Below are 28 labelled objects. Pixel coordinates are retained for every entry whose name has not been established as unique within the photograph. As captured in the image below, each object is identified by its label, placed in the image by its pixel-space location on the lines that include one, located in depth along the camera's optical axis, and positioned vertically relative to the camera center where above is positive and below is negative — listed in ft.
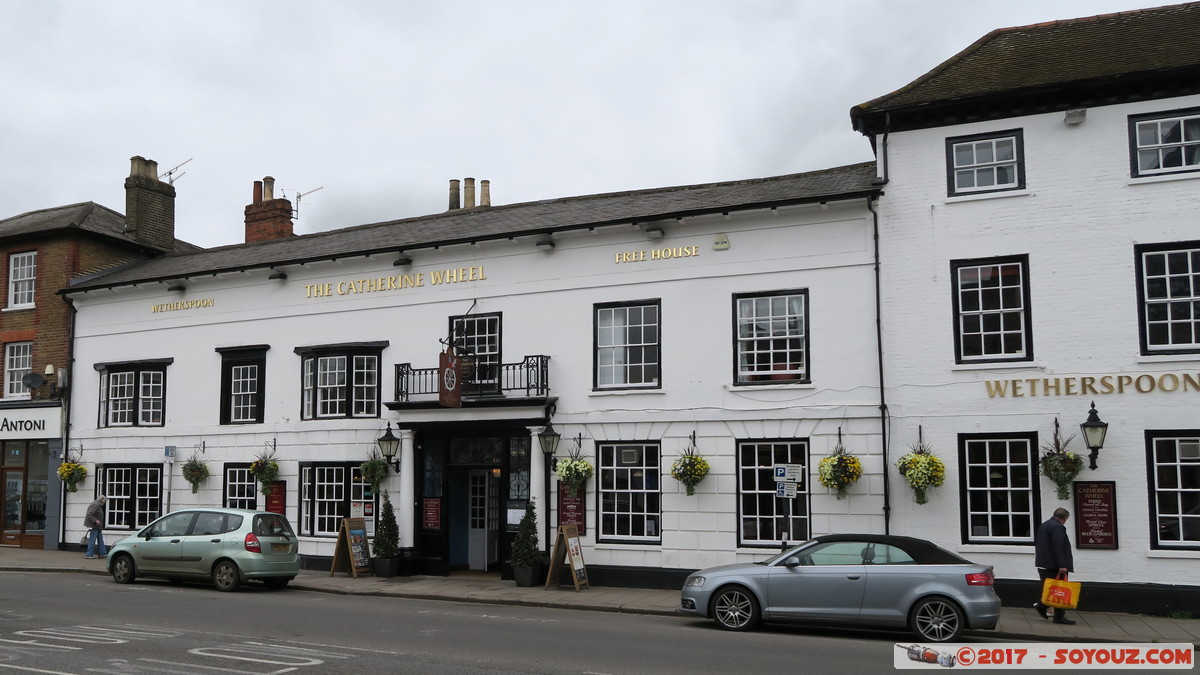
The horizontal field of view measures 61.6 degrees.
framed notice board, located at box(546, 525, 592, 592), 57.82 -6.32
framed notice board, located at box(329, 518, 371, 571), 64.80 -6.45
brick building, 83.51 +8.44
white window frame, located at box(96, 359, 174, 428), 79.51 +4.56
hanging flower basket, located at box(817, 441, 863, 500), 54.13 -1.32
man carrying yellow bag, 46.62 -4.98
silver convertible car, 40.22 -5.89
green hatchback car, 57.26 -5.75
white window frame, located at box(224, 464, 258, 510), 74.33 -2.75
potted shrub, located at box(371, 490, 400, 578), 64.64 -6.22
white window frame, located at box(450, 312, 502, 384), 66.18 +7.09
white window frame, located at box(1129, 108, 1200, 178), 51.62 +15.46
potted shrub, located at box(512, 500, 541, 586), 60.13 -6.30
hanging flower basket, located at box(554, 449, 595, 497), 60.80 -1.49
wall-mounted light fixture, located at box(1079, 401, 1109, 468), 49.62 +0.57
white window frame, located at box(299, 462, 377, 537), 69.92 -3.24
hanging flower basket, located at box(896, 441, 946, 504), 52.31 -1.35
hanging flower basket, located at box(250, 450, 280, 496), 71.92 -1.52
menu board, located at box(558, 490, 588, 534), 61.72 -3.89
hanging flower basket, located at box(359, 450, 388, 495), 67.36 -1.41
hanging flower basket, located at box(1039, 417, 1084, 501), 50.34 -1.05
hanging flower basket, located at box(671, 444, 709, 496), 57.72 -1.29
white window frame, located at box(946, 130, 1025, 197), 54.60 +15.43
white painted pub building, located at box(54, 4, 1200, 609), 51.49 +6.14
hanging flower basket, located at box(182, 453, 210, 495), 75.10 -1.56
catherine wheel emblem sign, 63.41 +4.15
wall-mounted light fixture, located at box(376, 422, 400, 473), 66.64 +0.17
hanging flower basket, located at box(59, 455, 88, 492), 80.18 -1.75
